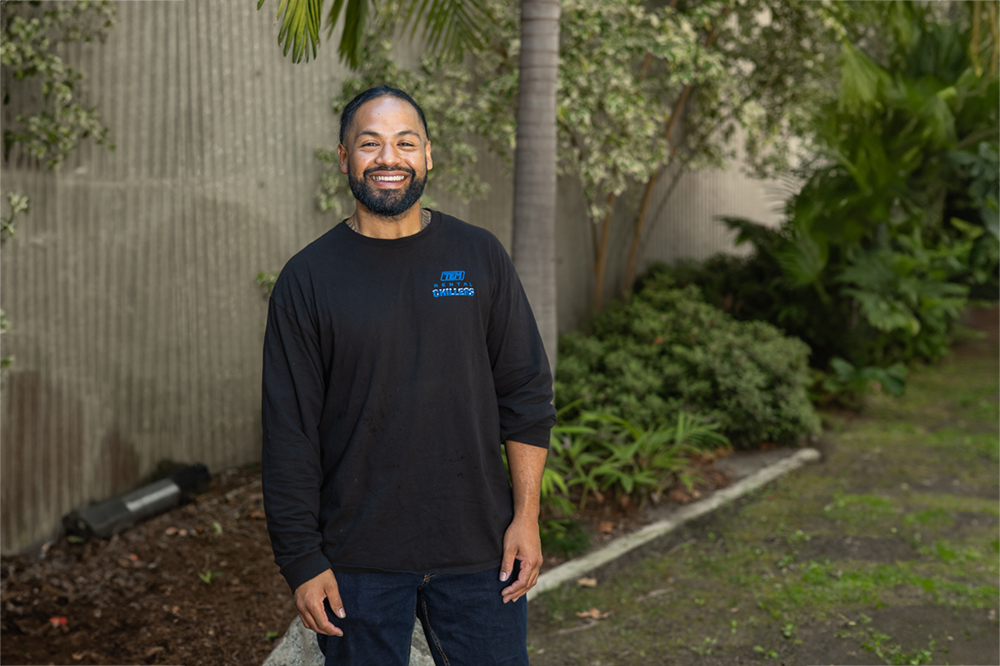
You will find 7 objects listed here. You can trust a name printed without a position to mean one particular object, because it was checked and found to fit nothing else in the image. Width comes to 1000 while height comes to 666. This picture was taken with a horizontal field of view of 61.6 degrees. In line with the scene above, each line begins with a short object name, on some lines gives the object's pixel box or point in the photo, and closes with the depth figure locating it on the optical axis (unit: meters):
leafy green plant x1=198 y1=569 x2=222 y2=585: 4.37
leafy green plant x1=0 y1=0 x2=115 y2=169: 4.33
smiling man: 2.11
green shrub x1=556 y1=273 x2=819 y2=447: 6.32
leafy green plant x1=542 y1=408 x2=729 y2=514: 5.28
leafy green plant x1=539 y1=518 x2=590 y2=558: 4.70
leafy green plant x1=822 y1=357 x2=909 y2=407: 7.41
